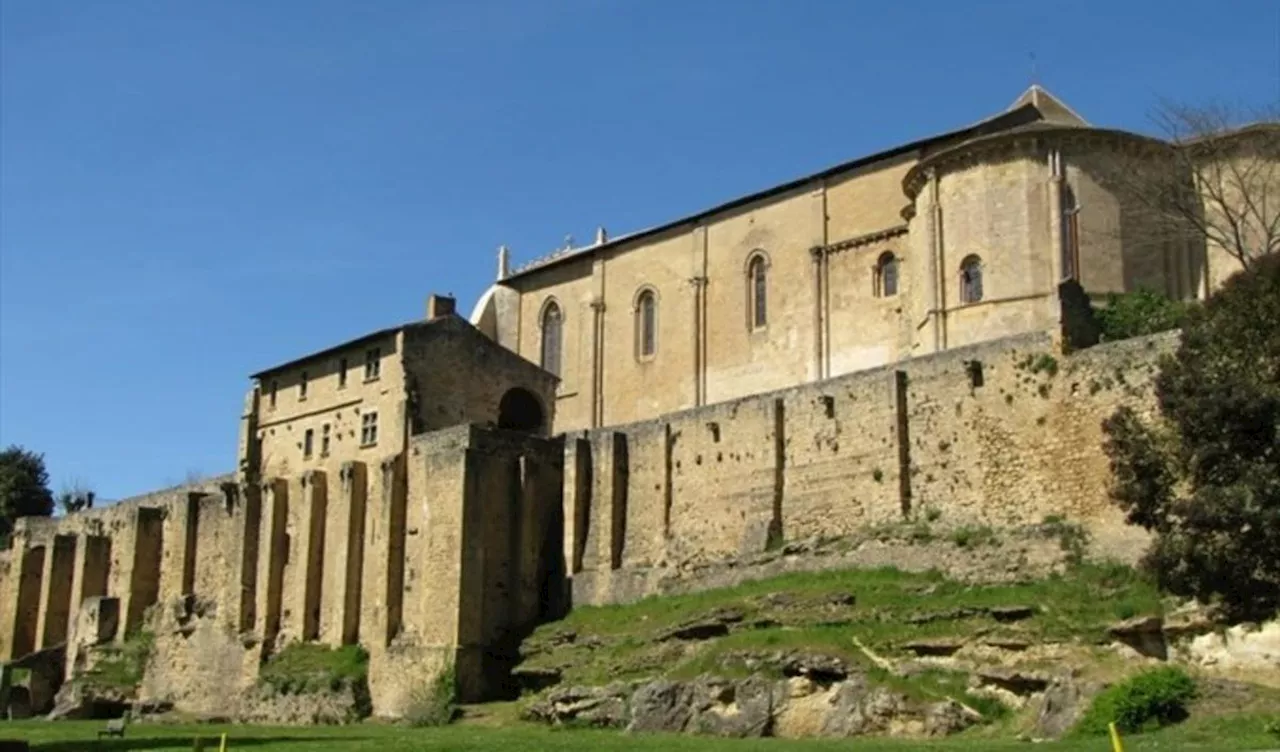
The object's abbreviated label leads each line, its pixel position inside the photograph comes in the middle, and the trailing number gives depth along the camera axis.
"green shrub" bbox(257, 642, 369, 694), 47.81
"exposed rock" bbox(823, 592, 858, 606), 35.38
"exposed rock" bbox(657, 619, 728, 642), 37.38
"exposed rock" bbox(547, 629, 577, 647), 42.76
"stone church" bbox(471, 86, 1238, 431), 47.66
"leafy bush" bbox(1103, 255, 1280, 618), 28.52
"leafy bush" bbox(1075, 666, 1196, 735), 26.59
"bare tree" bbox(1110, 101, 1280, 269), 44.34
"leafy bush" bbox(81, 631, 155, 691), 58.78
